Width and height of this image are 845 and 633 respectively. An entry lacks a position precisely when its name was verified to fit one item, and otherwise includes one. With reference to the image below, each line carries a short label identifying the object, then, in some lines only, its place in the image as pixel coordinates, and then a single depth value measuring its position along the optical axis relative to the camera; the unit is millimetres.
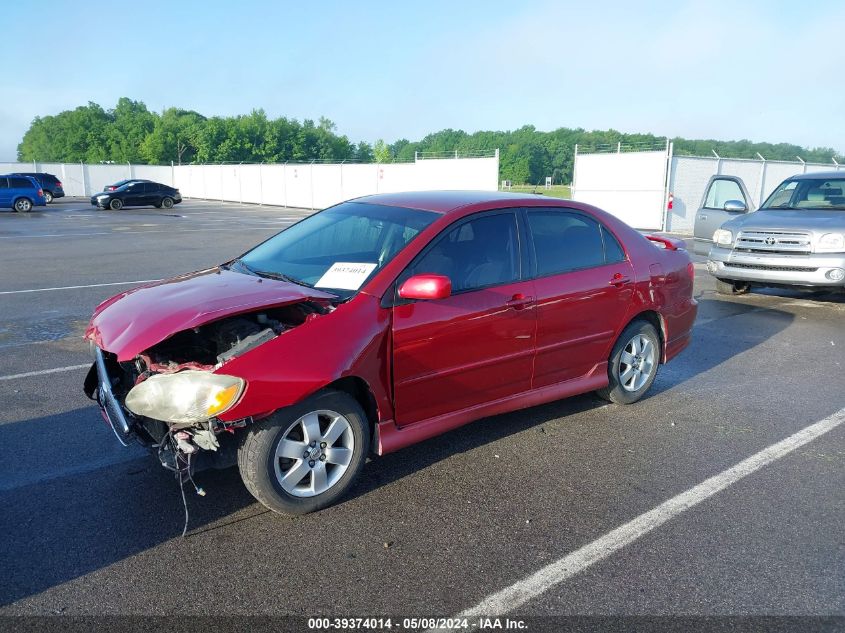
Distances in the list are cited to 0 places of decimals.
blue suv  30234
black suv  39938
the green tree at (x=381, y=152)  76438
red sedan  3252
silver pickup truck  8578
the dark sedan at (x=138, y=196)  34438
